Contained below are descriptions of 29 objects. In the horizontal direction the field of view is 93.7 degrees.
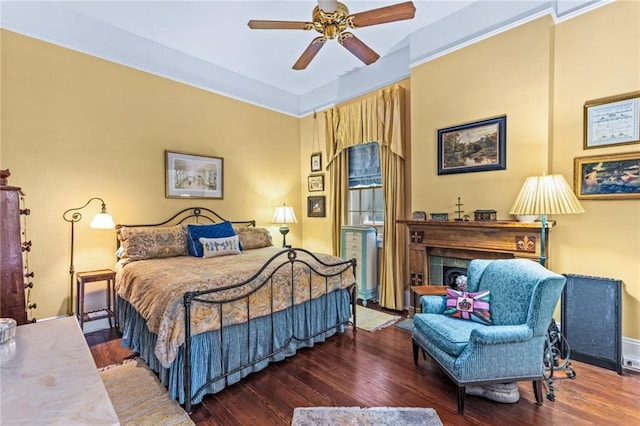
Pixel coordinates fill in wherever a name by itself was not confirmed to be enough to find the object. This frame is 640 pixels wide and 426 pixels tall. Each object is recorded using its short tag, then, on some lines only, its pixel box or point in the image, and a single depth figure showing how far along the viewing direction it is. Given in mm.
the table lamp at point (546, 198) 2406
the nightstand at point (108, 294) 3207
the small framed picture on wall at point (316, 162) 5508
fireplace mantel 2916
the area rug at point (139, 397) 1986
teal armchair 2014
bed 2137
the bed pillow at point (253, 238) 4324
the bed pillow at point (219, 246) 3604
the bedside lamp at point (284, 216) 5109
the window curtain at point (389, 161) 4184
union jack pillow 2461
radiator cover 2559
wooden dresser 1616
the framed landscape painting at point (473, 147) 3254
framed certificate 2578
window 4684
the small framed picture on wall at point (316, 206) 5465
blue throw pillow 3680
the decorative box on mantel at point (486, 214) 3212
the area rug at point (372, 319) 3613
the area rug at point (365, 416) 1942
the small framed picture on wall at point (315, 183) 5477
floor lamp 3332
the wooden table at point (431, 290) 3000
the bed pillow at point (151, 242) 3375
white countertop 775
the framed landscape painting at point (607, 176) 2576
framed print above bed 4172
